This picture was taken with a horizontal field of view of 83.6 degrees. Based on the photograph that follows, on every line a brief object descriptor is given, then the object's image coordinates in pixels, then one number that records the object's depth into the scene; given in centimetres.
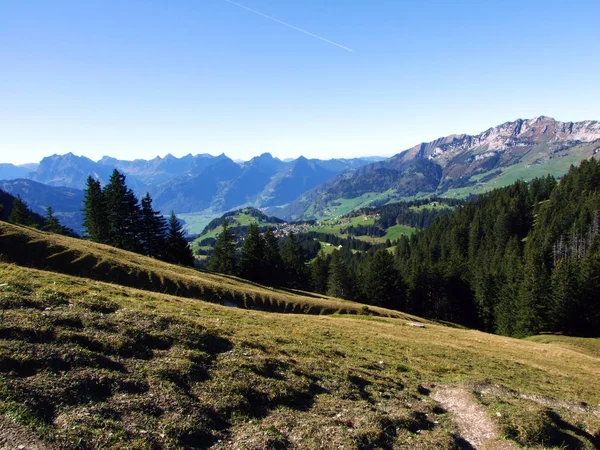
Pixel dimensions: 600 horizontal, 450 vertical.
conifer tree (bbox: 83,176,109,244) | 7194
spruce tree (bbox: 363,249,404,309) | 9256
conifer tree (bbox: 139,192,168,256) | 7631
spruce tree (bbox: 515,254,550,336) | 7438
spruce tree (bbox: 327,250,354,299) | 9738
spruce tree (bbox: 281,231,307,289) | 9906
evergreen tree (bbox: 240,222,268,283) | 8322
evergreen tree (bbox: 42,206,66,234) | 8180
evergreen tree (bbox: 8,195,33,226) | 7662
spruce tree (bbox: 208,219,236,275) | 8525
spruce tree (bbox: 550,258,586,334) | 7244
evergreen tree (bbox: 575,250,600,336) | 7128
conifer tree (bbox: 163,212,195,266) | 8056
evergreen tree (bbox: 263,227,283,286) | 8488
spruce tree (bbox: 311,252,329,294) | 11125
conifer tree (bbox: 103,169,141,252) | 7244
